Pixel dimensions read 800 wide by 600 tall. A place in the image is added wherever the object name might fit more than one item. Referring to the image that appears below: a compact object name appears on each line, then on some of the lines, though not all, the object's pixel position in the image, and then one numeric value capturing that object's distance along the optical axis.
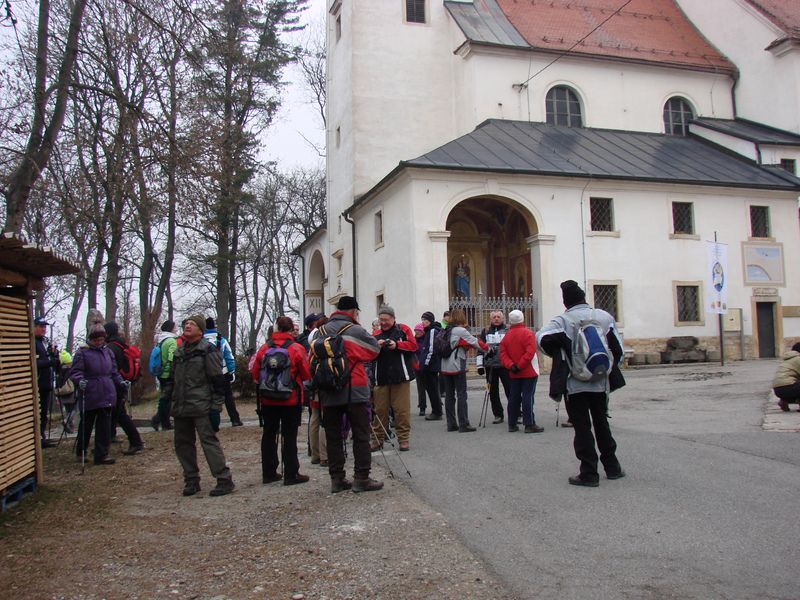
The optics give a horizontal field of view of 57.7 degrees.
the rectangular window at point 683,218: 25.66
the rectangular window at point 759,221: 26.45
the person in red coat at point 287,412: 7.57
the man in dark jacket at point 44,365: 10.07
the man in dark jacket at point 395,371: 8.98
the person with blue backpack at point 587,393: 6.60
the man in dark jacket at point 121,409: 9.91
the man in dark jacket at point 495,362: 11.07
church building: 23.78
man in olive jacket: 7.15
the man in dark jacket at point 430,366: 11.21
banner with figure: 22.69
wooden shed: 6.69
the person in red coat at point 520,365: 10.01
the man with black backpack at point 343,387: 6.86
